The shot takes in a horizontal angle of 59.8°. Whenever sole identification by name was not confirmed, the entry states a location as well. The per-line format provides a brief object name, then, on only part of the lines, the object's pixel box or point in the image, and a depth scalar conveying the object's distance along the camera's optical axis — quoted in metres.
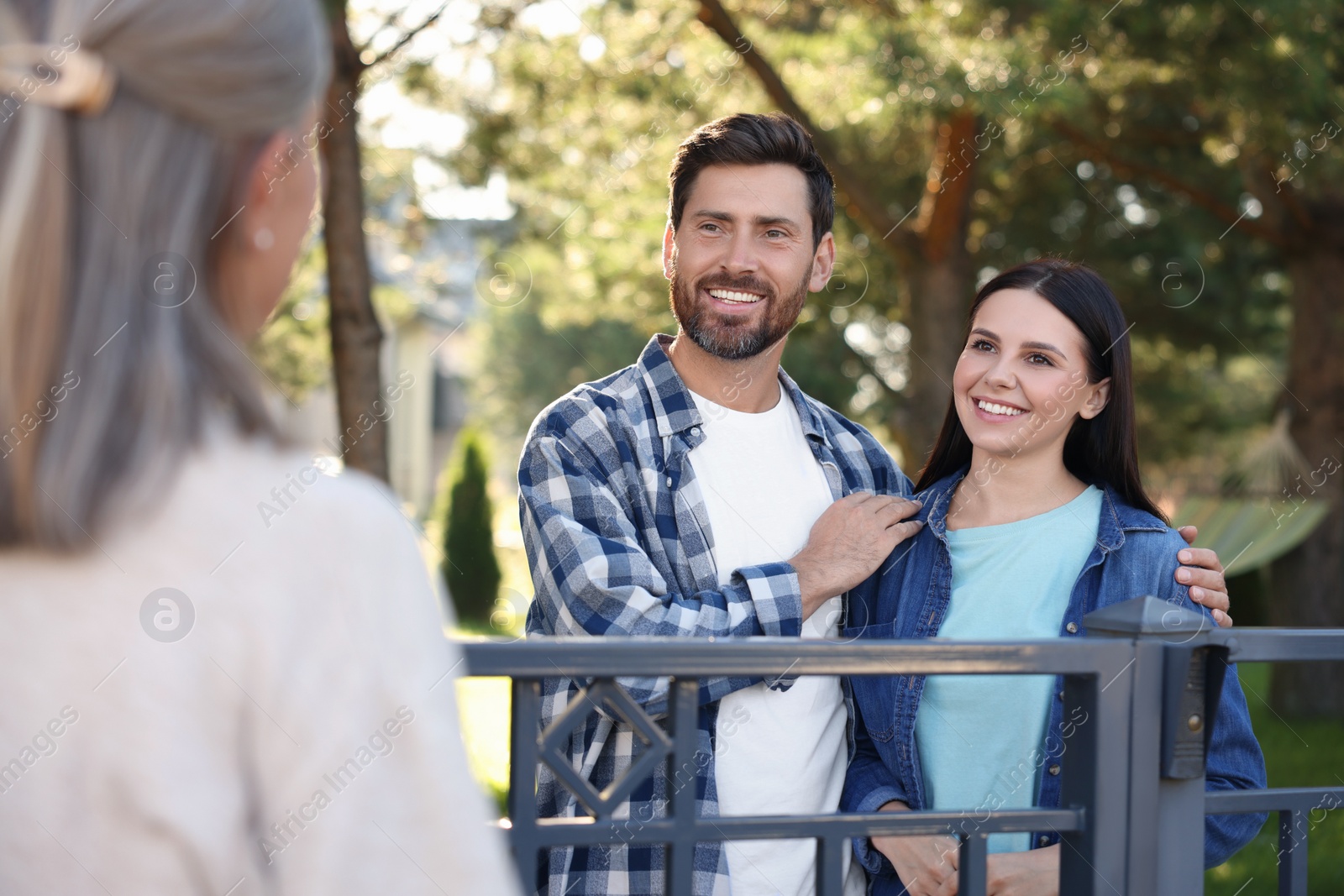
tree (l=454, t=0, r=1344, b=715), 5.93
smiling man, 1.98
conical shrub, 14.62
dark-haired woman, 2.03
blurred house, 12.40
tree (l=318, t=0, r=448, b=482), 5.73
